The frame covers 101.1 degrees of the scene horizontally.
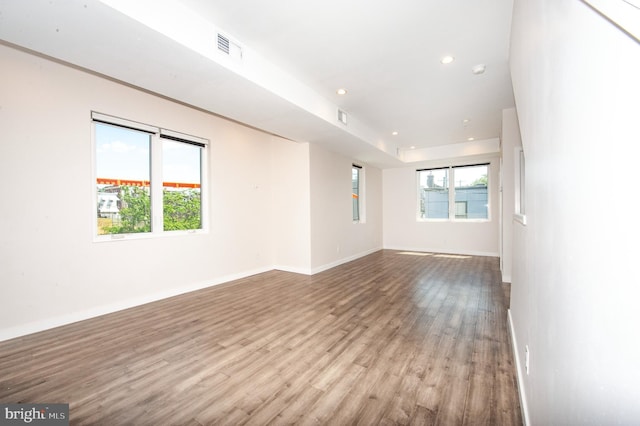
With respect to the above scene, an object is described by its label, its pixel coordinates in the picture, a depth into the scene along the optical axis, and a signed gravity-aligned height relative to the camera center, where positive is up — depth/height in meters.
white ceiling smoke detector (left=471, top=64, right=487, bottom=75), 3.26 +1.78
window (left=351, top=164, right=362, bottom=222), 7.40 +0.57
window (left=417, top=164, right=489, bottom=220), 7.57 +0.54
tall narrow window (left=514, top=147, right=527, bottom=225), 3.29 +0.40
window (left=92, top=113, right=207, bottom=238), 3.50 +0.53
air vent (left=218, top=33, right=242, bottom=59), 2.54 +1.65
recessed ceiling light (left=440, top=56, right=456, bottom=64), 3.08 +1.79
